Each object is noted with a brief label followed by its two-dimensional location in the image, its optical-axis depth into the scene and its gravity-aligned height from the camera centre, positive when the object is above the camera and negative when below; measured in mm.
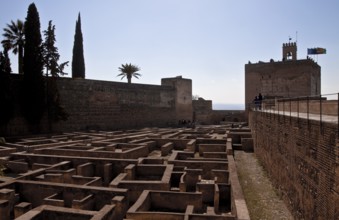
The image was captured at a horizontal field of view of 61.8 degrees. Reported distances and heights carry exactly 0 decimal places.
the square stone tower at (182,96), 34000 +2189
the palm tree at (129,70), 34844 +5321
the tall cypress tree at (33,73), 20938 +3040
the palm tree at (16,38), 23984 +6460
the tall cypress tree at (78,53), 28688 +6140
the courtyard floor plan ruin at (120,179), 7270 -2255
